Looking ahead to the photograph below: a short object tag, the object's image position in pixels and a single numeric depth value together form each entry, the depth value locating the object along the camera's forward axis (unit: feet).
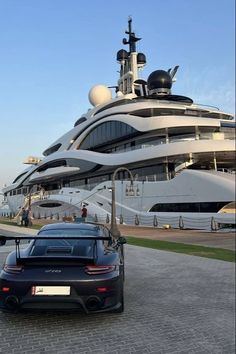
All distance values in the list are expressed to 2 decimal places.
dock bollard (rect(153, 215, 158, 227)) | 78.69
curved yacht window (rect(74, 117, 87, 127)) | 148.56
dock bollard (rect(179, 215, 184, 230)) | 68.03
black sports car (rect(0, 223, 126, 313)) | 15.14
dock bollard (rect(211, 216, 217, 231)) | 56.73
